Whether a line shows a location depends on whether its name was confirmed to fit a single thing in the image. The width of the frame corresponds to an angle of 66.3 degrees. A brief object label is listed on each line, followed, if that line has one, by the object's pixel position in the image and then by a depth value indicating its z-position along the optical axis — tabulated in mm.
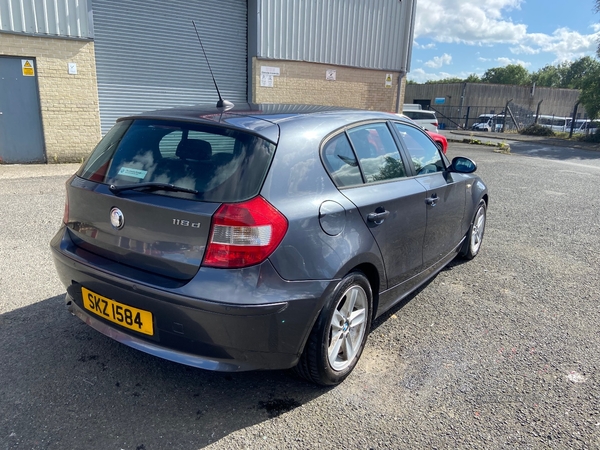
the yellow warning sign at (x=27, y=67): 10398
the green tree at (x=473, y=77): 108412
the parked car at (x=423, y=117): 17500
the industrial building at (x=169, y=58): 10523
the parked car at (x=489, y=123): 34438
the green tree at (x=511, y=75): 104438
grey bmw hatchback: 2305
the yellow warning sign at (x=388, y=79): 16925
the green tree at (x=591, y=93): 22609
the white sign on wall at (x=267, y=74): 13898
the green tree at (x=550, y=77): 100881
